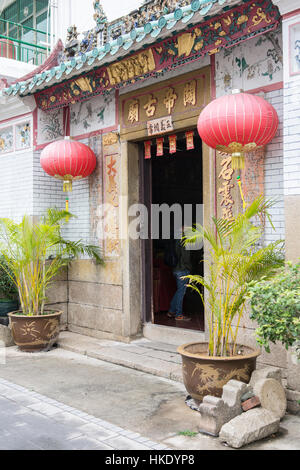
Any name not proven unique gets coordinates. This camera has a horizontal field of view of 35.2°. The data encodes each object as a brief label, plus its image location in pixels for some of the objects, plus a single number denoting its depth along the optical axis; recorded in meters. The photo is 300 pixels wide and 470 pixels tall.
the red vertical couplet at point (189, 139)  6.52
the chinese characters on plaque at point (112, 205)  7.50
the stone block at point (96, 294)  7.46
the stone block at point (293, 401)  4.56
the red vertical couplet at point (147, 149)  7.29
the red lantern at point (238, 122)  4.87
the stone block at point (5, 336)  7.46
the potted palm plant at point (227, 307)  4.40
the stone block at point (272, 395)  4.16
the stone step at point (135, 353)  5.92
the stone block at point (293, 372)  4.58
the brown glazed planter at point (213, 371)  4.38
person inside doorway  8.33
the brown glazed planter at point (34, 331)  7.01
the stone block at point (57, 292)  8.14
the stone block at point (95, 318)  7.47
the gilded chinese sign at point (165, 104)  6.22
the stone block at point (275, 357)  5.02
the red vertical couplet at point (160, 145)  6.98
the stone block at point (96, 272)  7.46
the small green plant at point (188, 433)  4.01
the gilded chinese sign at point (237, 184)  5.46
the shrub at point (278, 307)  3.56
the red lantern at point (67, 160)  7.31
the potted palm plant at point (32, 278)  7.03
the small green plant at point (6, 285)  8.07
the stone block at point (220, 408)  3.95
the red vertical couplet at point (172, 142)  6.77
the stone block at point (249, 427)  3.76
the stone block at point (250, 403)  4.05
